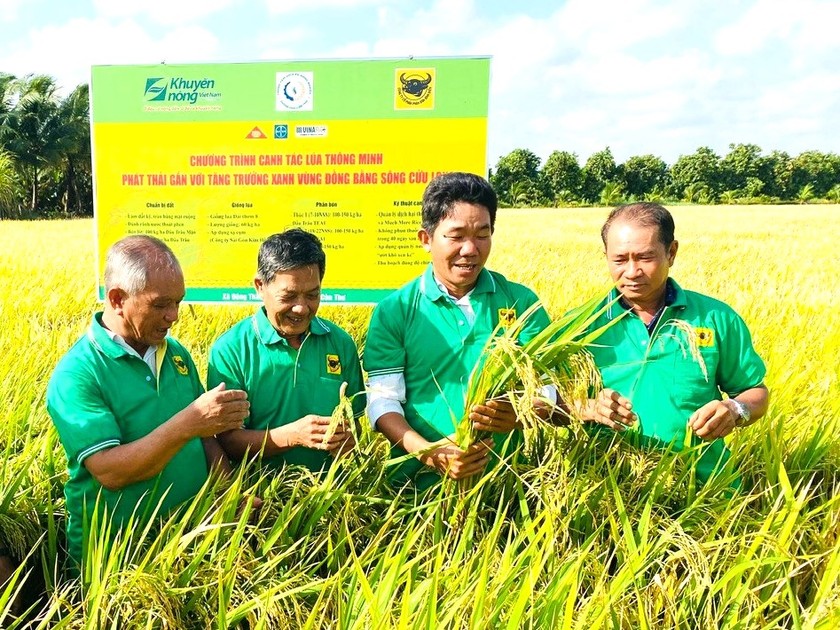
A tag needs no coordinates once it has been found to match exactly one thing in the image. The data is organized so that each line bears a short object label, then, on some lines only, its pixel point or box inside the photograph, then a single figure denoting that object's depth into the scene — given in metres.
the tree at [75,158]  40.69
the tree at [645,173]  76.12
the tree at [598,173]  73.75
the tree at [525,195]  68.62
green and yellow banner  3.82
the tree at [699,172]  77.01
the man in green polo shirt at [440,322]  2.21
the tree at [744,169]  77.00
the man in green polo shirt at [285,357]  2.20
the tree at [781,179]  76.06
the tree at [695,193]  71.34
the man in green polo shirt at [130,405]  1.83
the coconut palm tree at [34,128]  38.78
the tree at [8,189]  29.40
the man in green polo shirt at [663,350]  2.22
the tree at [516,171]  71.88
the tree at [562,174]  73.19
